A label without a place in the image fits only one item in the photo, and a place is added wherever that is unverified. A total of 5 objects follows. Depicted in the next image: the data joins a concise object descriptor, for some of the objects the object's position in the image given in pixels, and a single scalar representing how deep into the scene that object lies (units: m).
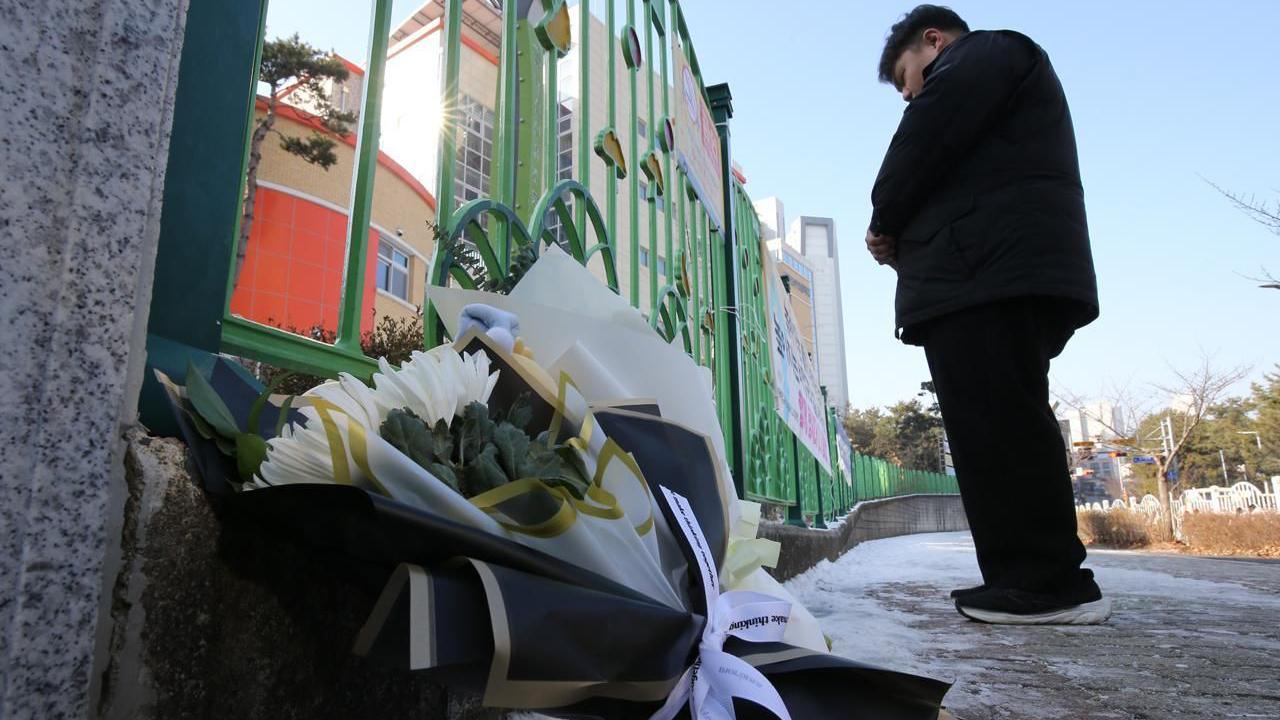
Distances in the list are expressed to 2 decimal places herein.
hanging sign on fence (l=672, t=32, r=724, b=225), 2.87
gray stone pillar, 0.51
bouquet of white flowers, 0.53
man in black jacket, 1.91
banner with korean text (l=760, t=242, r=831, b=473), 4.33
